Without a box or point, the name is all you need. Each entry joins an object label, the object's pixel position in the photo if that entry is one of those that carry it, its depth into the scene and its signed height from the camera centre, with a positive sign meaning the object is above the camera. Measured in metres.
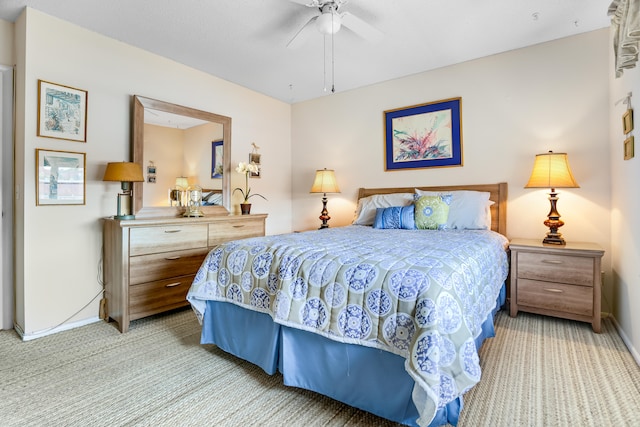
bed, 1.18 -0.47
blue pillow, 3.08 -0.03
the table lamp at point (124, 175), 2.57 +0.34
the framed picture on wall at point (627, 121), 2.06 +0.65
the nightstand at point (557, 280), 2.40 -0.53
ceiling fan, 2.23 +1.43
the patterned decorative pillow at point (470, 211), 2.99 +0.04
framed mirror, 2.98 +0.65
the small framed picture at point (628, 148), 2.07 +0.46
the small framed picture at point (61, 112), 2.45 +0.86
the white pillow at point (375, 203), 3.48 +0.13
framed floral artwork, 3.45 +0.94
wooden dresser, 2.51 -0.41
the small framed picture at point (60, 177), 2.43 +0.32
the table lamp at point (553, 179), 2.61 +0.31
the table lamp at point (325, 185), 4.03 +0.40
